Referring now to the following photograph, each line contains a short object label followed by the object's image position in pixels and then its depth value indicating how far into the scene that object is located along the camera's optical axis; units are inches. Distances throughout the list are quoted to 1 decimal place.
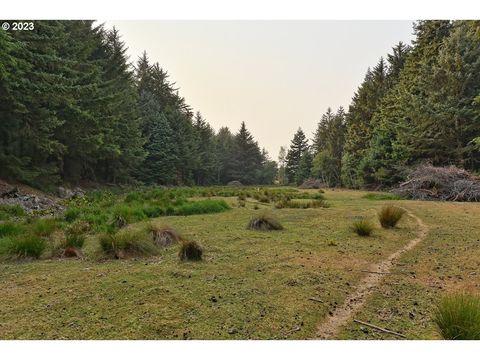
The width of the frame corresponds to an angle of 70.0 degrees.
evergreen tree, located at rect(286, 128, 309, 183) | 2689.5
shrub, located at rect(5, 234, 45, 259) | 202.8
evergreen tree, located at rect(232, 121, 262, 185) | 2564.0
